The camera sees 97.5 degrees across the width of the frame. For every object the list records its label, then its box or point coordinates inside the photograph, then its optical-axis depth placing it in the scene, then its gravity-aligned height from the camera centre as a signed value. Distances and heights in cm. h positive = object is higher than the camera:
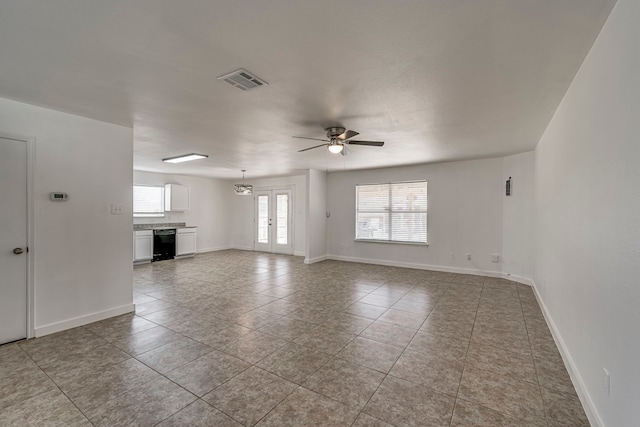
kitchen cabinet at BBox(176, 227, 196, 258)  795 -88
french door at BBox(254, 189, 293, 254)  889 -29
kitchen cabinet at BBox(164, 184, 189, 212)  804 +41
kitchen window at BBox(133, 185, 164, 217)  759 +29
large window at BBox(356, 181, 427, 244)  658 +2
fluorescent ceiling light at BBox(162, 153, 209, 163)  549 +109
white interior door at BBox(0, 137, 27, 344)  286 -31
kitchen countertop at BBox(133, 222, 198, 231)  737 -41
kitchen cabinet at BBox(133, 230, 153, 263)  709 -89
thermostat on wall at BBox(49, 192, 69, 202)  316 +16
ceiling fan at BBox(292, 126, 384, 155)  342 +91
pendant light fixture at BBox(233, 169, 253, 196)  788 +64
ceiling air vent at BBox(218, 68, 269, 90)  226 +111
